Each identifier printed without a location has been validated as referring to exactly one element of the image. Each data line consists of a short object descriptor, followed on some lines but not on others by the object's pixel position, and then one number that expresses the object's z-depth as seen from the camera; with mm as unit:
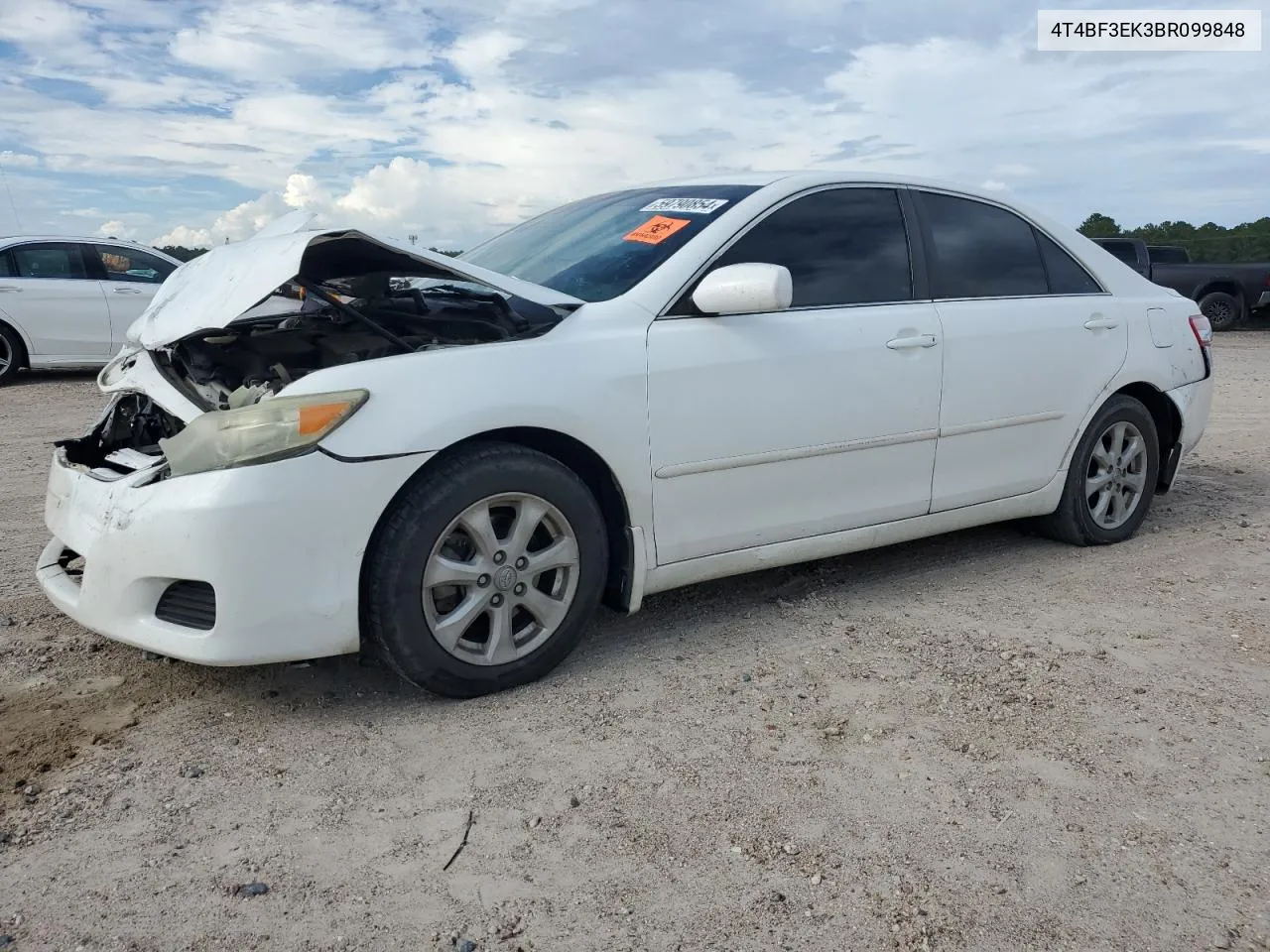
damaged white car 2910
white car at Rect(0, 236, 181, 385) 10516
